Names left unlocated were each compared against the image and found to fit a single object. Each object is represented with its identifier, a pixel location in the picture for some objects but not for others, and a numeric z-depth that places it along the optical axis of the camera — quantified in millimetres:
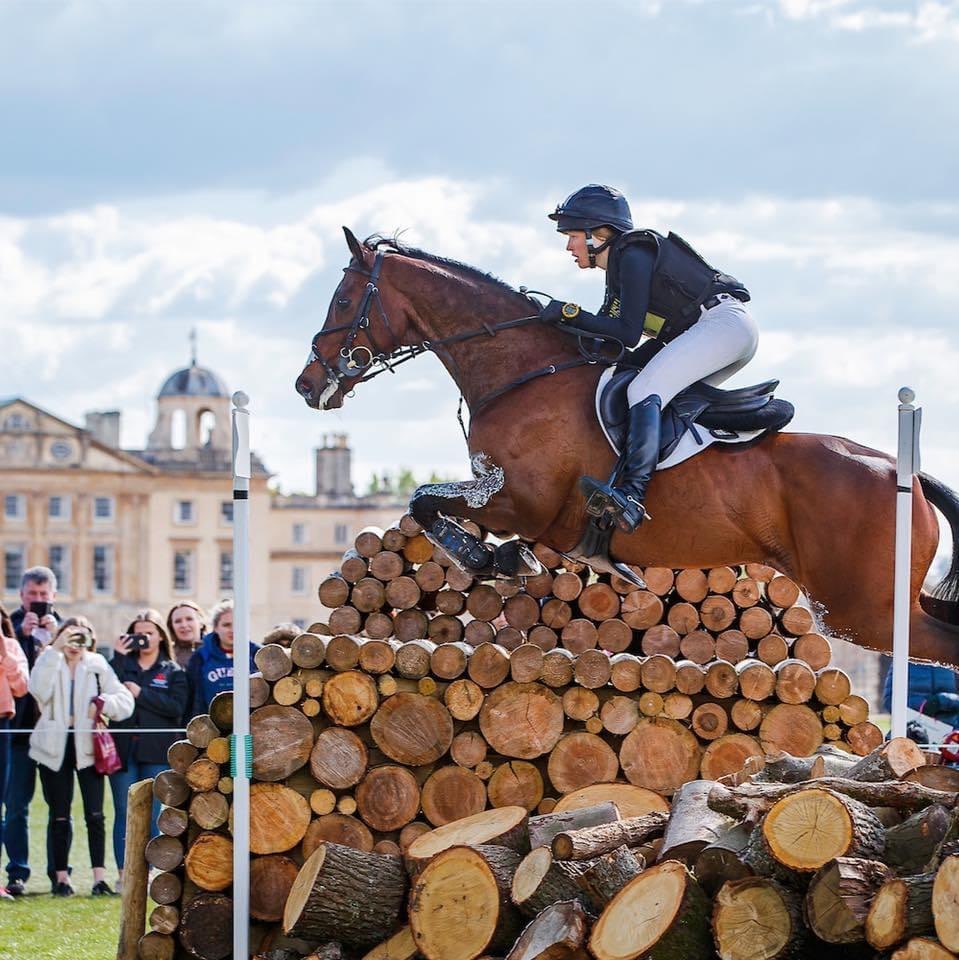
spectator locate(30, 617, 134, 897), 20719
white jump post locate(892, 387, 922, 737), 14430
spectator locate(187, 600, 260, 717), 21031
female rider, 14625
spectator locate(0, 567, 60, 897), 20578
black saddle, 15086
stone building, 160000
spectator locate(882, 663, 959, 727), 21516
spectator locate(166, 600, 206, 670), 22781
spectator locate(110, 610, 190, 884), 21219
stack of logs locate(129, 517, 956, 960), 14930
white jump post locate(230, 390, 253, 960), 14117
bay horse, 15031
